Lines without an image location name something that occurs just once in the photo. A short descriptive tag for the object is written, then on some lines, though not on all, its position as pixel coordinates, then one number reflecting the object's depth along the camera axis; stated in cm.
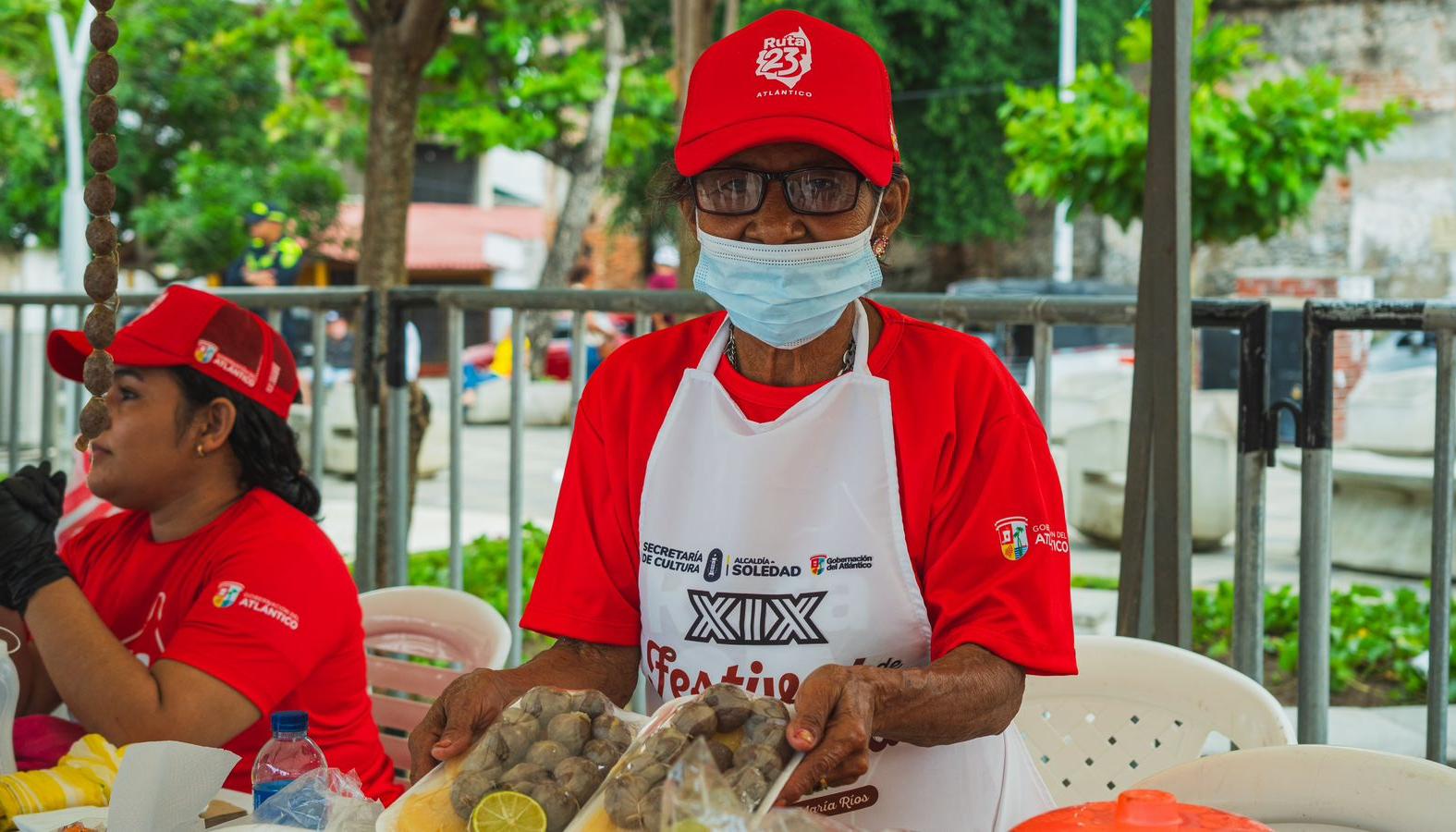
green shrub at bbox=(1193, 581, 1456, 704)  571
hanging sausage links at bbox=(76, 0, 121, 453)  185
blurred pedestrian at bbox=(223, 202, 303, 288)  1099
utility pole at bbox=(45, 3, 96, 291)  1401
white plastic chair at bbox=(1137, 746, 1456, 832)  163
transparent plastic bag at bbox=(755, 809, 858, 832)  135
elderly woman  182
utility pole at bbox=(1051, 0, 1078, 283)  2239
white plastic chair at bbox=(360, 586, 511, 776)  300
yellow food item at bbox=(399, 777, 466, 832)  145
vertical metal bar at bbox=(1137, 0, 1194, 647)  306
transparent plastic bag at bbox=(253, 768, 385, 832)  171
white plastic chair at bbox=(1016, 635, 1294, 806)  228
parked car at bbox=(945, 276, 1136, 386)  1596
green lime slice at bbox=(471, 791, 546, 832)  139
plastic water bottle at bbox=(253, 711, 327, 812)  184
